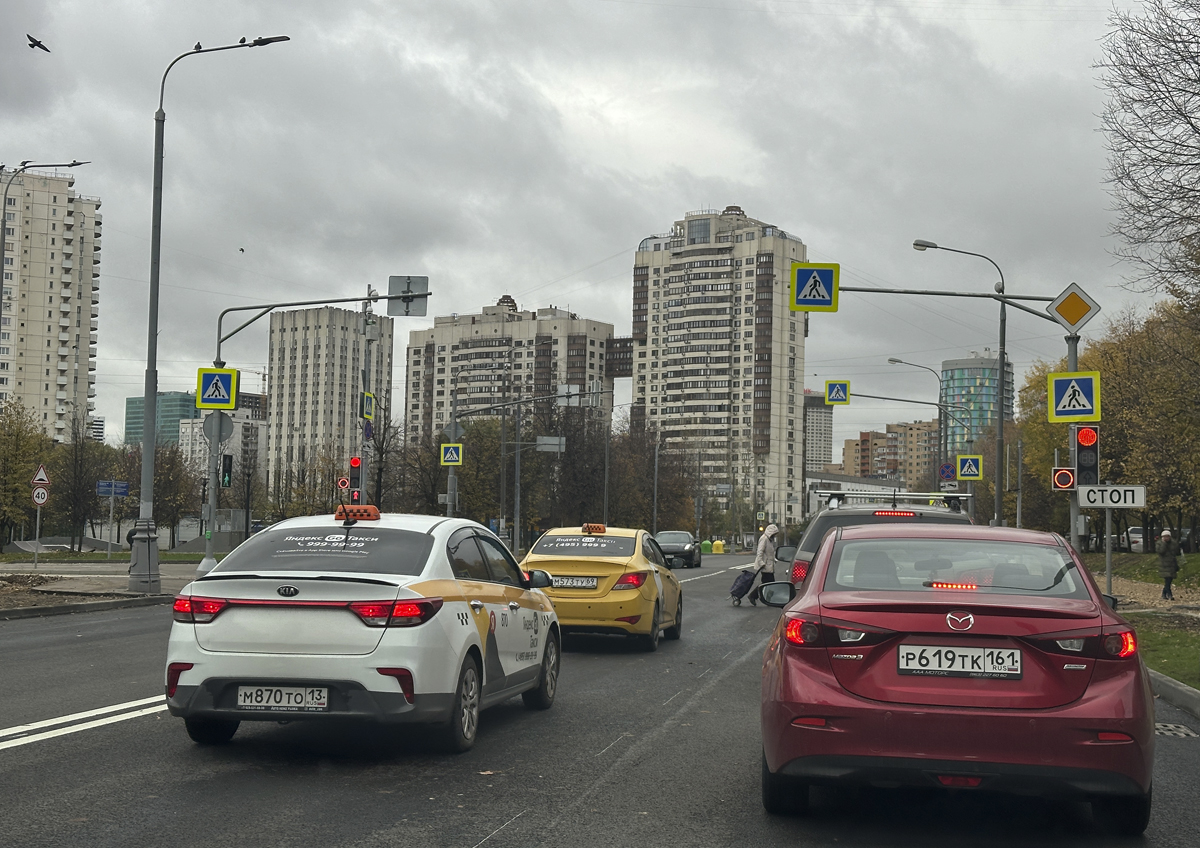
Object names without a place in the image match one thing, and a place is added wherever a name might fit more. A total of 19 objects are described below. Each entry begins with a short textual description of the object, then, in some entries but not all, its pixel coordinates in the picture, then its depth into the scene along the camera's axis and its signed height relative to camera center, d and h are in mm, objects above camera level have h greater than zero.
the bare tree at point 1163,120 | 19094 +5555
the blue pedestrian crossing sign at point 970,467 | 41969 +403
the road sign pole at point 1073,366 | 18891 +1847
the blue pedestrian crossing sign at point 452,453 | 43262 +607
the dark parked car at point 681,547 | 48850 -2839
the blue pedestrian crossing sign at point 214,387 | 27844 +1765
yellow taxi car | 14711 -1329
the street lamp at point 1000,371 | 32684 +3288
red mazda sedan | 5504 -967
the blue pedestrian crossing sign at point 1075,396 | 18547 +1248
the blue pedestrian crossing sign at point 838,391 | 45906 +3117
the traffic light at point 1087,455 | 19031 +395
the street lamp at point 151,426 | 23812 +769
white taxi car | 7203 -979
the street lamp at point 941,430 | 56834 +2252
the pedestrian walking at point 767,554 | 24562 -1572
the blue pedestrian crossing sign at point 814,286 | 22969 +3467
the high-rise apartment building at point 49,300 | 146750 +19513
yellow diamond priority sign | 19391 +2660
